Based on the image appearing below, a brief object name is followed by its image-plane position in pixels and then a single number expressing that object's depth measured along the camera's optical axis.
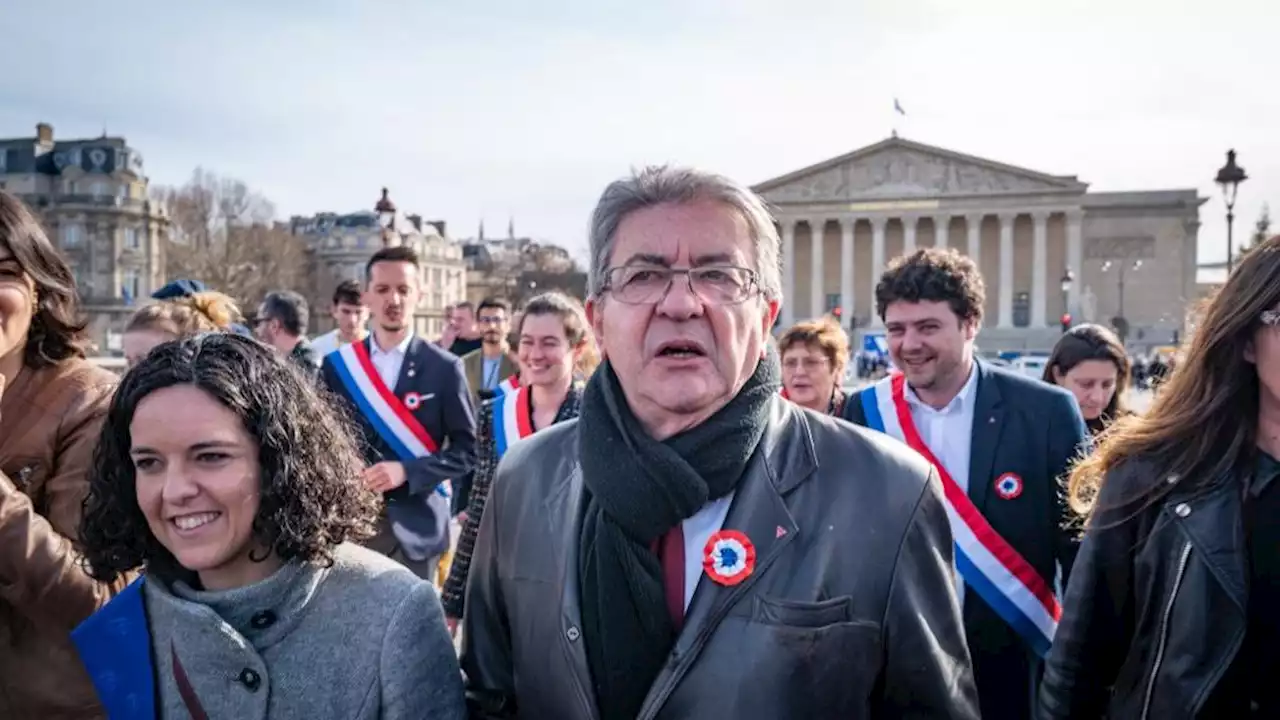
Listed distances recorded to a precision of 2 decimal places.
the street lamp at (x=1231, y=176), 15.64
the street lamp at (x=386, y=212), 15.67
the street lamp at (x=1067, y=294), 41.50
